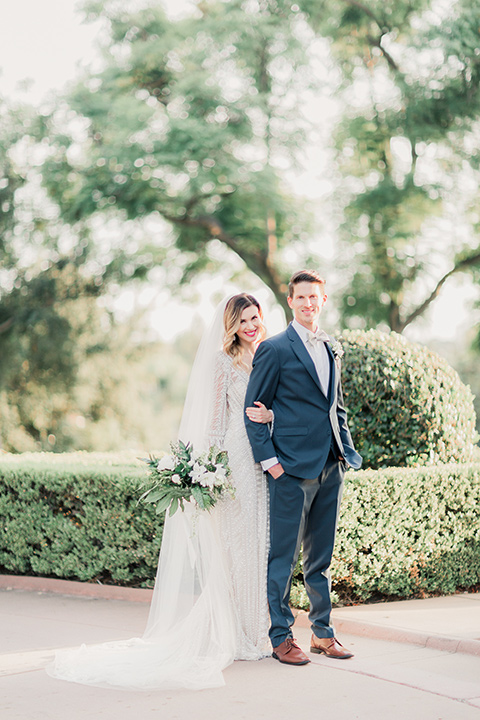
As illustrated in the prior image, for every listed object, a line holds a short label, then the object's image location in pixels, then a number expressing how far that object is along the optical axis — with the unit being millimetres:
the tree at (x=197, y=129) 18656
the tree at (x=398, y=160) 18906
